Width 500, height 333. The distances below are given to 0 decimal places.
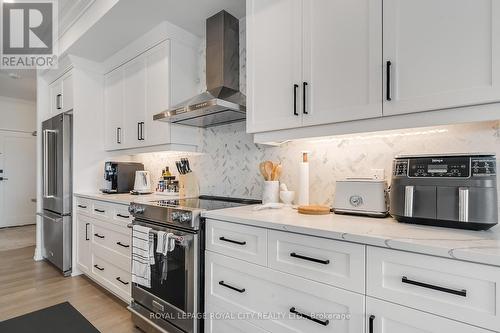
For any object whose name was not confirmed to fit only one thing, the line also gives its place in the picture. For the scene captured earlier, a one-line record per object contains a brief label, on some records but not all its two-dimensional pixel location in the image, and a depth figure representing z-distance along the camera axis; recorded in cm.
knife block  257
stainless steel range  161
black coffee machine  303
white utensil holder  184
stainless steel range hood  208
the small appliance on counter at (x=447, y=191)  102
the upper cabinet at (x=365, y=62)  102
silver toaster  134
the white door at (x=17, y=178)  549
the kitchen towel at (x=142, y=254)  185
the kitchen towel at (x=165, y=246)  171
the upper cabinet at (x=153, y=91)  244
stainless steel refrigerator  306
